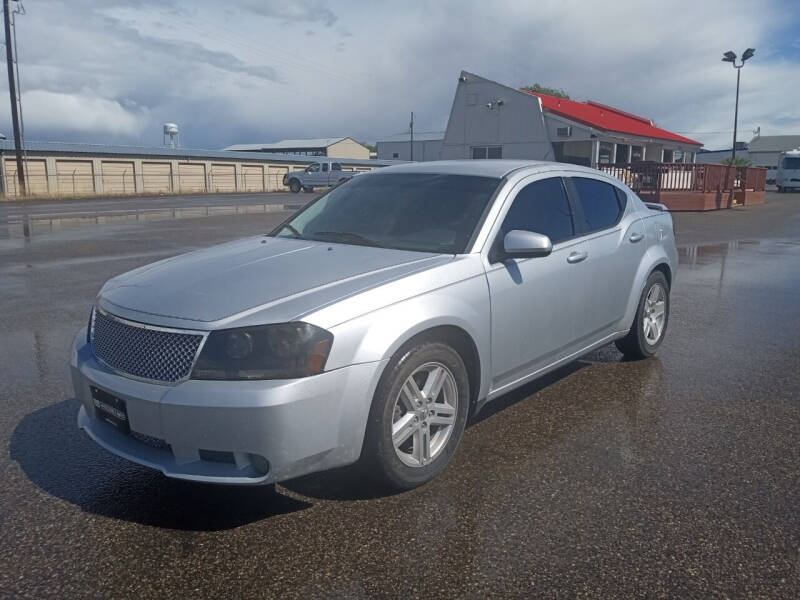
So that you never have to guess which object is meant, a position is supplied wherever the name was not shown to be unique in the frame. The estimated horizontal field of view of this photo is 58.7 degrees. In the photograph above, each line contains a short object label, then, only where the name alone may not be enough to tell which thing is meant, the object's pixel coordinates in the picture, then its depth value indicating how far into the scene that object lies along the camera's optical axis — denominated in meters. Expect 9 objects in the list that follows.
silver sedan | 3.03
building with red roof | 35.62
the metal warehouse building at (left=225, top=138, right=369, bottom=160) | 90.31
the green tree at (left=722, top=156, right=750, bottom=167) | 54.84
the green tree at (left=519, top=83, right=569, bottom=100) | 83.26
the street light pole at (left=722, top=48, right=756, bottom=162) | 39.50
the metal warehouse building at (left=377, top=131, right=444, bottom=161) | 71.44
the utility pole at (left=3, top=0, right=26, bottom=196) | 40.38
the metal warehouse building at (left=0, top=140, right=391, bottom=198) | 48.00
